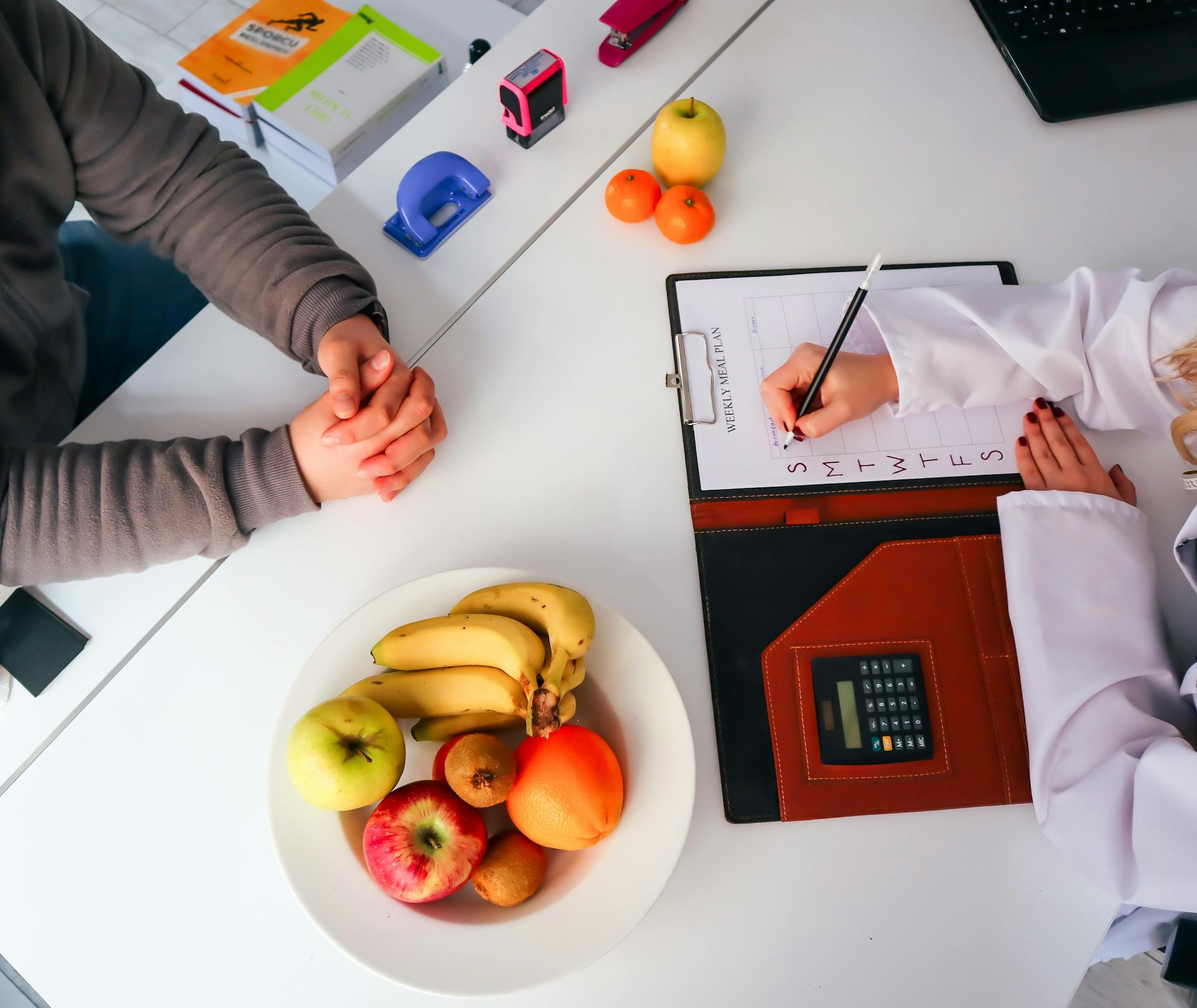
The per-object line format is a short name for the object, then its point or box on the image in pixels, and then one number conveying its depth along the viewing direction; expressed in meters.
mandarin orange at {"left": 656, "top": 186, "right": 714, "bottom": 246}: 0.80
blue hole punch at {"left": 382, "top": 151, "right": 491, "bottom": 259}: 0.80
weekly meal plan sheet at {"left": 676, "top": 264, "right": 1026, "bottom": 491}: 0.74
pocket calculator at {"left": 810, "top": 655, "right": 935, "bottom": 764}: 0.63
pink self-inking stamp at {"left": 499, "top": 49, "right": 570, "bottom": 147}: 0.81
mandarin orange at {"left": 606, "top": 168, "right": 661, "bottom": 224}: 0.81
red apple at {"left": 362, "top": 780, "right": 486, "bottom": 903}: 0.51
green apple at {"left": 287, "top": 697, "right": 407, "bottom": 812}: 0.51
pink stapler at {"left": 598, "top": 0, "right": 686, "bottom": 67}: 0.90
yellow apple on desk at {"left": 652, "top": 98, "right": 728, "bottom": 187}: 0.80
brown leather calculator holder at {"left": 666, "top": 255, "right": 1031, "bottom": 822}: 0.62
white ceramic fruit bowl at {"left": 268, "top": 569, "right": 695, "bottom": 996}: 0.51
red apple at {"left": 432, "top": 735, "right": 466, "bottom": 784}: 0.54
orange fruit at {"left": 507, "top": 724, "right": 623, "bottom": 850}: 0.51
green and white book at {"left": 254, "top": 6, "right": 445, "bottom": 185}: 1.18
